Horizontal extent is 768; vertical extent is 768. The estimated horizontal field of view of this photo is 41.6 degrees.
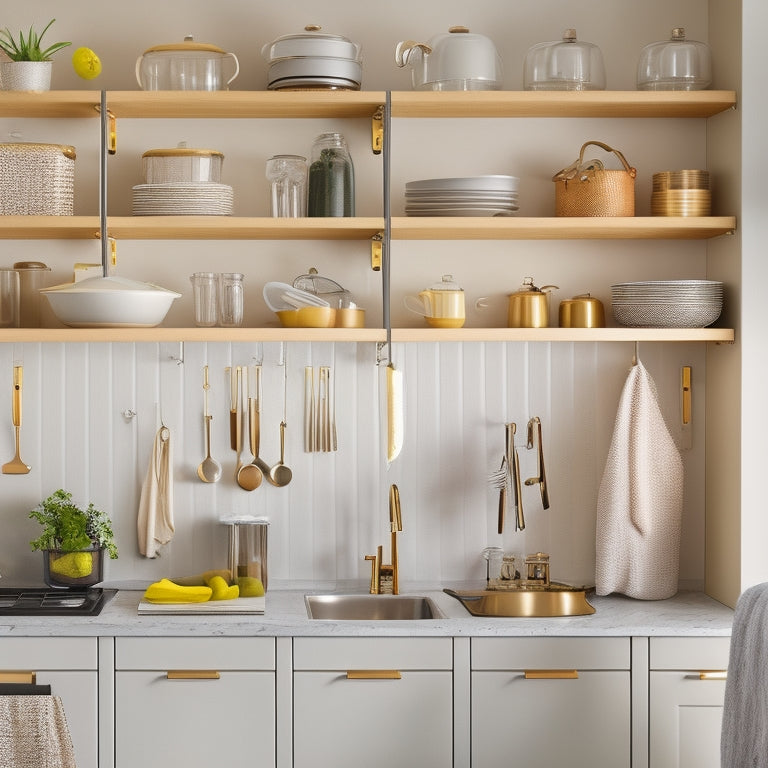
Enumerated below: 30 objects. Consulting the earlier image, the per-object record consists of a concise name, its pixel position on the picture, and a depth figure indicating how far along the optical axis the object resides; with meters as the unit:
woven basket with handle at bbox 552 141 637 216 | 2.87
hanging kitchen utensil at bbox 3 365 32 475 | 3.00
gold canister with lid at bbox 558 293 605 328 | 2.92
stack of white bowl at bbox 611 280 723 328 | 2.81
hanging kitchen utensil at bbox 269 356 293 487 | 3.04
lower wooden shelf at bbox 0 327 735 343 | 2.75
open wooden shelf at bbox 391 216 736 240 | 2.80
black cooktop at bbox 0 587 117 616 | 2.64
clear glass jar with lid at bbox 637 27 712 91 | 2.86
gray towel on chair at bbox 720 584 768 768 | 2.23
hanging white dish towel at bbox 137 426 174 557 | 3.00
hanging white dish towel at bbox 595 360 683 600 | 2.93
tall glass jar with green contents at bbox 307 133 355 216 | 2.84
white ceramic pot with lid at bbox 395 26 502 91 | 2.82
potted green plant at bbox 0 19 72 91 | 2.79
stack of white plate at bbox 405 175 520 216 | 2.81
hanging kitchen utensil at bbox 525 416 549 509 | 2.97
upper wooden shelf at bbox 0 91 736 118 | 2.79
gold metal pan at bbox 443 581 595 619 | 2.88
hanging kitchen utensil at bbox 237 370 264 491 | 3.03
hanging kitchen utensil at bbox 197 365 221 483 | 3.04
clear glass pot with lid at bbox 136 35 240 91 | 2.83
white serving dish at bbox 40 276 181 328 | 2.67
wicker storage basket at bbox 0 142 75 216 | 2.78
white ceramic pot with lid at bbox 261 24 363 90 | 2.78
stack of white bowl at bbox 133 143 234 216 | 2.80
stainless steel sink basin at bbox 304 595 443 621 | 2.94
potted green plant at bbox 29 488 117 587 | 2.84
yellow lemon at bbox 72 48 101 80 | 2.85
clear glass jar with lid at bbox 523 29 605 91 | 2.86
